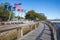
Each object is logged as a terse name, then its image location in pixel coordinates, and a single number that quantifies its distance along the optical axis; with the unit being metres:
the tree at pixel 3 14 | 27.32
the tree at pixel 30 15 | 47.08
